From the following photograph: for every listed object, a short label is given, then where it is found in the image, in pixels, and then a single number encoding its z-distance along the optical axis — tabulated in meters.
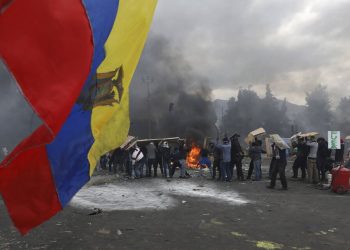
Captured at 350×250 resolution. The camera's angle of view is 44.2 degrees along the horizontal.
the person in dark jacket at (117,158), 19.59
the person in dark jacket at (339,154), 17.59
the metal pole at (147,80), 44.09
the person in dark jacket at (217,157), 15.19
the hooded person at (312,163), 13.74
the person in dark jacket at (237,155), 15.29
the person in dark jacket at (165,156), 17.12
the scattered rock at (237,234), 7.21
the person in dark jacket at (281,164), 12.48
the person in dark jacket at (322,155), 13.85
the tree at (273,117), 81.19
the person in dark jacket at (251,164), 15.02
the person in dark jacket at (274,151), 12.88
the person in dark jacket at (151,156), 16.89
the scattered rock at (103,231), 7.33
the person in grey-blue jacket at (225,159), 14.74
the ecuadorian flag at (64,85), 2.95
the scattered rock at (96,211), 8.96
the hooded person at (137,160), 16.34
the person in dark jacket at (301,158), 14.87
